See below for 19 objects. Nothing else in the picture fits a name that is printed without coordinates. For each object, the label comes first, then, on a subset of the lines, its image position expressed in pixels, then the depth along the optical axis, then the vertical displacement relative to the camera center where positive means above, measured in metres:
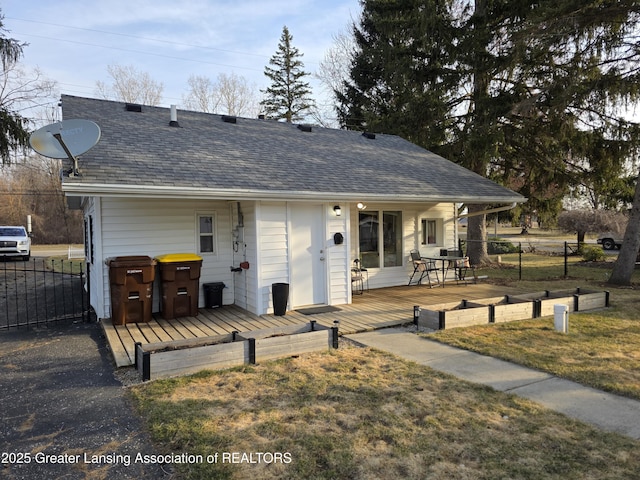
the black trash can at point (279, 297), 7.52 -1.07
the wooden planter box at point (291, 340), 5.21 -1.34
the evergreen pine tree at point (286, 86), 30.98 +10.94
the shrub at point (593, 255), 16.75 -1.01
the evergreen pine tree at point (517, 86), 11.30 +4.80
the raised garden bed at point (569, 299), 7.48 -1.29
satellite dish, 6.32 +1.54
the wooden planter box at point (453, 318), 6.59 -1.35
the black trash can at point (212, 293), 8.13 -1.06
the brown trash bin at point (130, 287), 6.72 -0.75
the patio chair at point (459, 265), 11.25 -0.89
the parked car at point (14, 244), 18.78 -0.07
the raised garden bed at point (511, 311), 7.04 -1.35
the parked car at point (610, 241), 22.59 -0.65
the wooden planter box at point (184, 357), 4.55 -1.33
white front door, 8.12 -0.39
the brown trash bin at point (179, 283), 7.20 -0.76
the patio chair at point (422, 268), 10.95 -0.91
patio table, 10.96 -0.73
